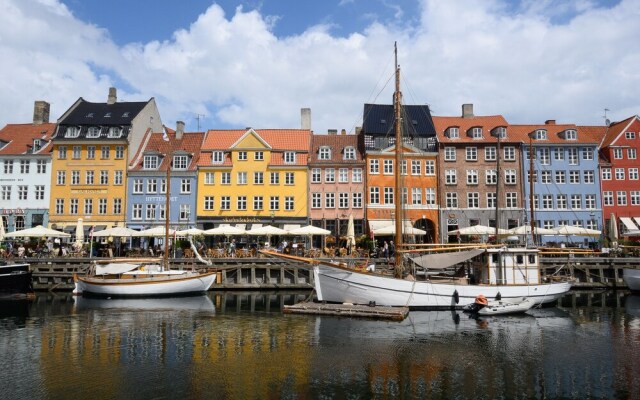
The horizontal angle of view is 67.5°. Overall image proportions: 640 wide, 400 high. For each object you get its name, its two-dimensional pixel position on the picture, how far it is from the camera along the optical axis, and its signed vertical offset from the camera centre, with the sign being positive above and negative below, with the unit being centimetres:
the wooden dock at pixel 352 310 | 2278 -366
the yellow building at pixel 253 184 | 4684 +513
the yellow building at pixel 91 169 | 4772 +686
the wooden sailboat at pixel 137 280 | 3091 -284
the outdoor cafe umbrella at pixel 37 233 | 3672 +32
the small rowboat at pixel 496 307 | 2427 -368
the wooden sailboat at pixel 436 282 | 2480 -249
